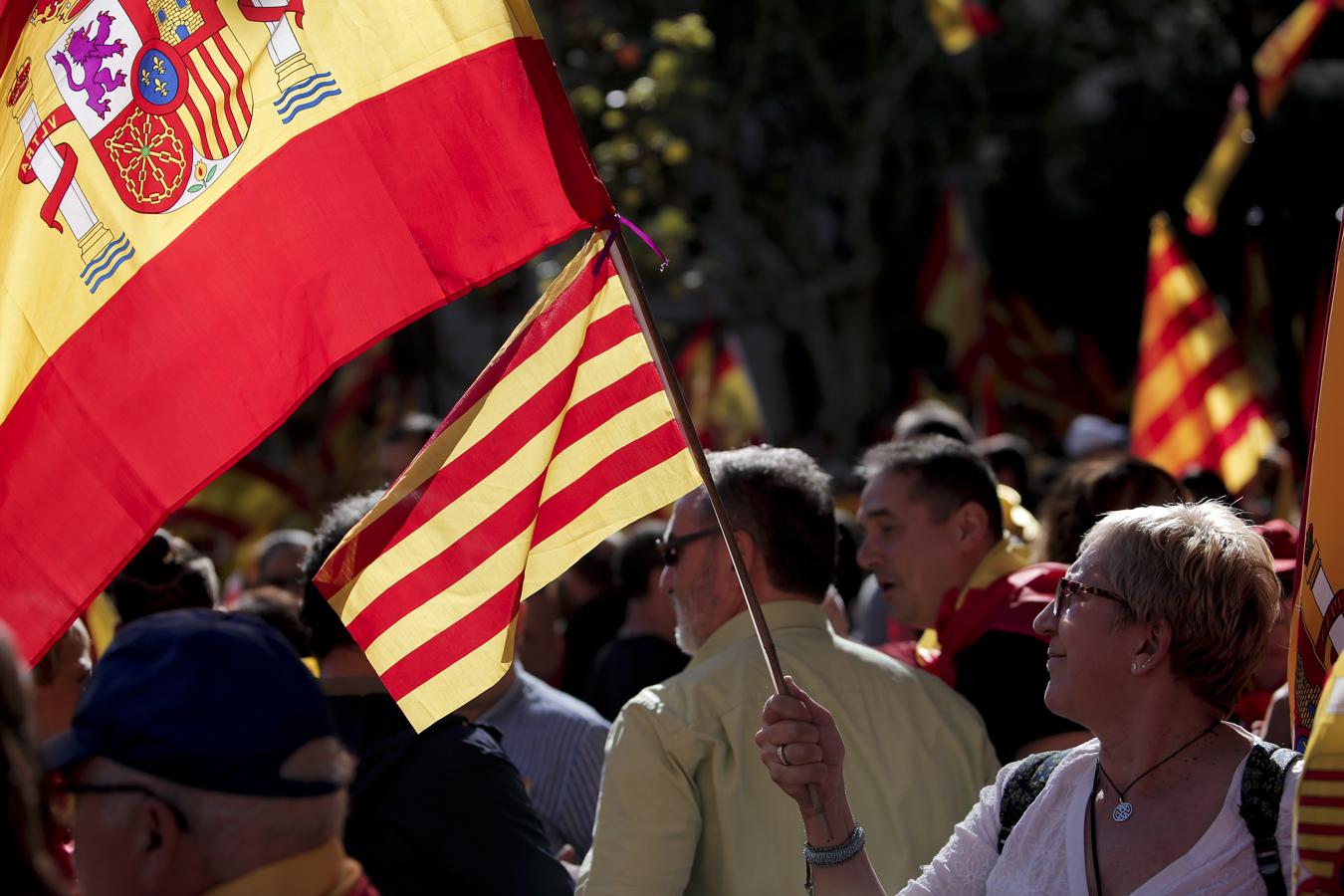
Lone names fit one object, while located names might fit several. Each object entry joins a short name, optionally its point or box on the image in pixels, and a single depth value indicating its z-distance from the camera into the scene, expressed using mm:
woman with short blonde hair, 2854
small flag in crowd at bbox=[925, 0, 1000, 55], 11578
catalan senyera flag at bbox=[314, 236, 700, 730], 3354
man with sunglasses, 3574
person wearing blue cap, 2104
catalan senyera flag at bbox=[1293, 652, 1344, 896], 2199
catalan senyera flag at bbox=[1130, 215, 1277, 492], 8906
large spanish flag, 3287
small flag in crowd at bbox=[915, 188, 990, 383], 16203
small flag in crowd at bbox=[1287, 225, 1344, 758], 3277
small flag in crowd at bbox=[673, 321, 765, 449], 14070
